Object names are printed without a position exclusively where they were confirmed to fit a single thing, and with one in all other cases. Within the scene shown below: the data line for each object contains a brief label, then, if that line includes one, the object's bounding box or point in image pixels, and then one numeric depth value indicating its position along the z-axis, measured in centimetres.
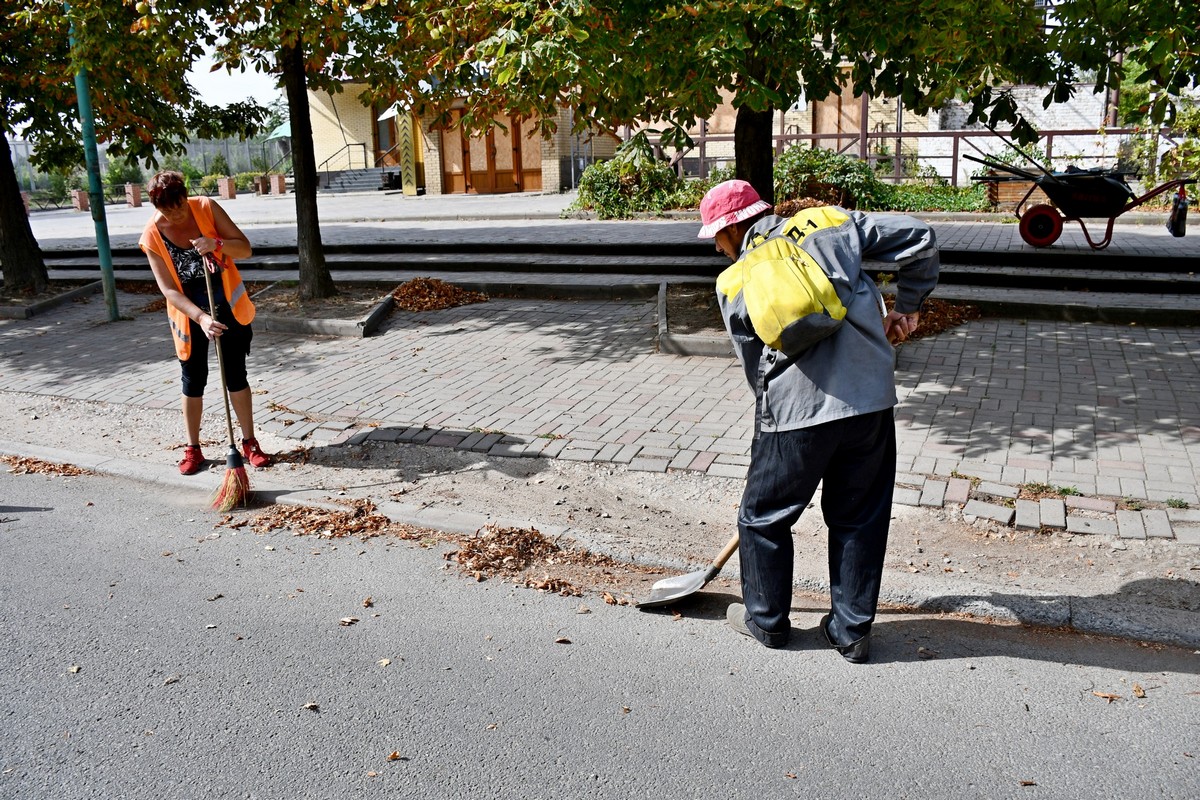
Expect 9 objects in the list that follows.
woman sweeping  569
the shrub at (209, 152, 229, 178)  4612
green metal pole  1012
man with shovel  331
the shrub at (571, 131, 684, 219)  1805
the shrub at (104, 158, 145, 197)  4303
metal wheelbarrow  1093
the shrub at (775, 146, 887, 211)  1636
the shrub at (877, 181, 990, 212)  1634
